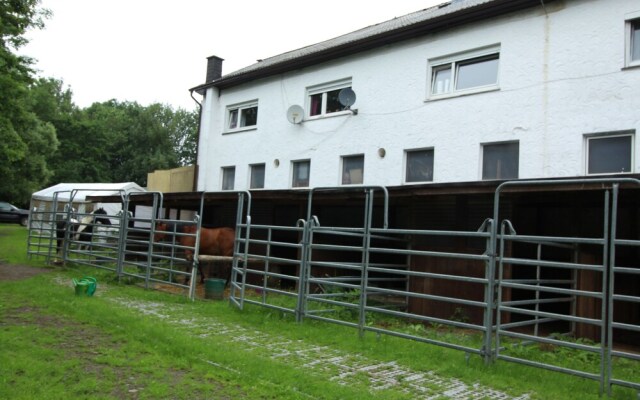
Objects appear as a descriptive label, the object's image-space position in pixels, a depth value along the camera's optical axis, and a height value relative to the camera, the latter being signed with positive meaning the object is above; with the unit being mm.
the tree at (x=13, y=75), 15313 +4491
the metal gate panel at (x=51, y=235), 14430 -728
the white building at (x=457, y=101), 10195 +3381
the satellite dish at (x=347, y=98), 14508 +3833
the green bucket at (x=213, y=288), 10586 -1368
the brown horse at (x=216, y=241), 13422 -499
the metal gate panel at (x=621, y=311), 4875 -911
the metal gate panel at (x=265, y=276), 8453 -1115
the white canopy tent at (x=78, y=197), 23333 +817
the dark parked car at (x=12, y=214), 35438 -336
